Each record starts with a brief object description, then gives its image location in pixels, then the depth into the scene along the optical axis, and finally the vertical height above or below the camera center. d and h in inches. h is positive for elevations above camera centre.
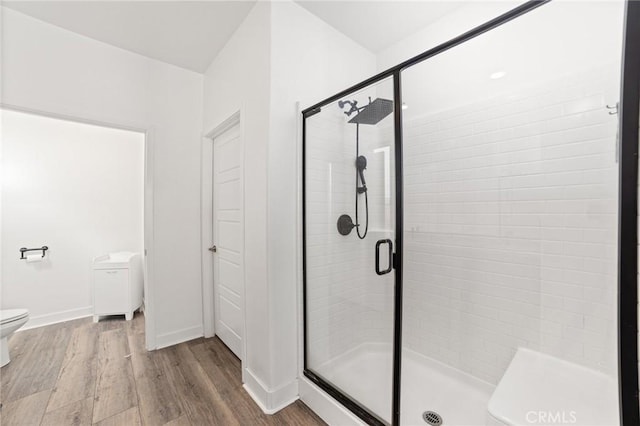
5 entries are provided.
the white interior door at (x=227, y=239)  91.4 -10.2
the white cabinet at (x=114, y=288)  119.3 -34.8
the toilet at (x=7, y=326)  83.0 -36.6
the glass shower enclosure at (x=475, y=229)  51.2 -4.3
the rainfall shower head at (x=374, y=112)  57.5 +23.4
